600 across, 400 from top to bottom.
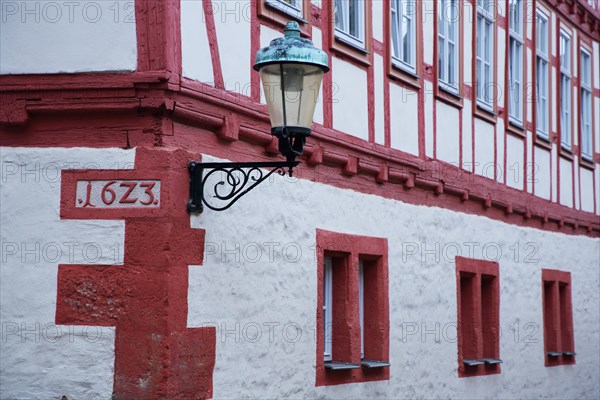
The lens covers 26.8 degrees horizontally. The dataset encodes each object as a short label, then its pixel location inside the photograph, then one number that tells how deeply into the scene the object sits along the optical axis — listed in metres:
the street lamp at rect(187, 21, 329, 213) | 8.09
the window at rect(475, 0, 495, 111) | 14.96
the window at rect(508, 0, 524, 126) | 16.16
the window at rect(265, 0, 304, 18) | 9.88
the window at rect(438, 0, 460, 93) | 13.65
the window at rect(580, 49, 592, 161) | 19.55
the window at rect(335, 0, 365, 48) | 11.17
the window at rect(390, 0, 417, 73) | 12.41
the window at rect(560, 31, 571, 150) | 18.30
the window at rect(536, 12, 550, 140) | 17.34
